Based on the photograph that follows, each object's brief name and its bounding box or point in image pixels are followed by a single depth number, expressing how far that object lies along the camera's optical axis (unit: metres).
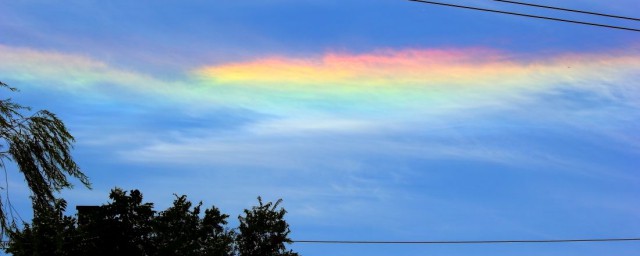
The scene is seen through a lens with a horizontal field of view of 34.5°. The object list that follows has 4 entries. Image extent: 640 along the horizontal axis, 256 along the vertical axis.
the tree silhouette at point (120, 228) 28.45
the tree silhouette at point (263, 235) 29.98
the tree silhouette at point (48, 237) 28.22
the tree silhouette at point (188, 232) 28.61
